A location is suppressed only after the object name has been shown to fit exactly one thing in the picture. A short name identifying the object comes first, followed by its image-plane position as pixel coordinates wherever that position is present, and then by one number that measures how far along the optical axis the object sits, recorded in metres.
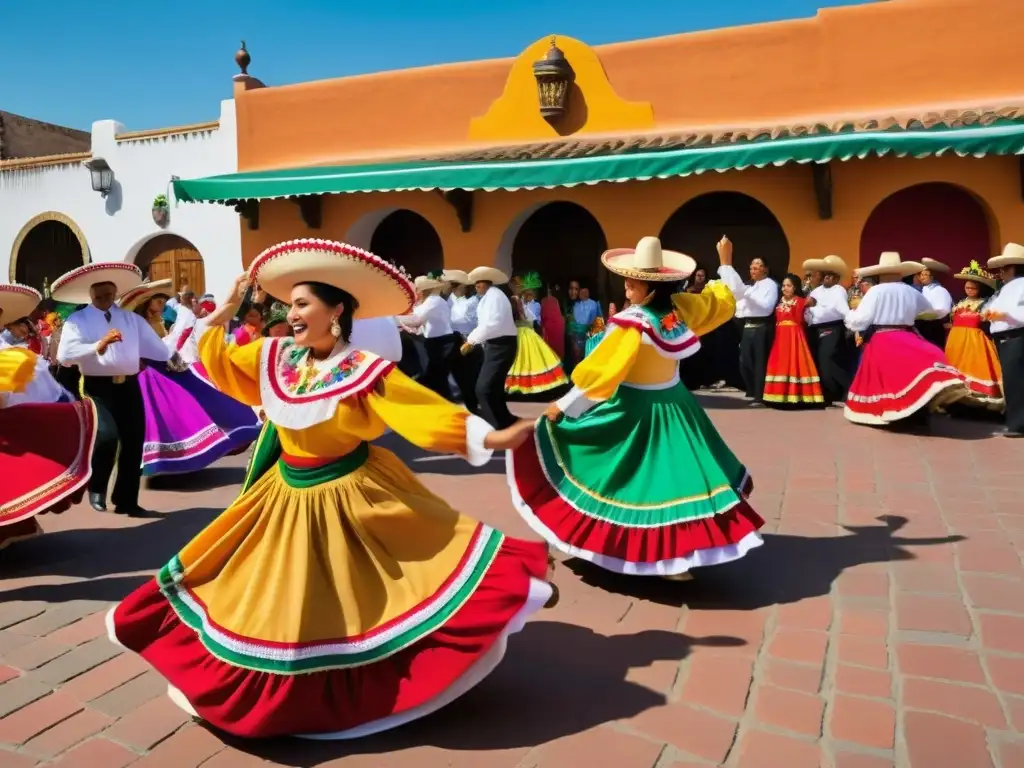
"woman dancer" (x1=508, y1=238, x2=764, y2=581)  3.89
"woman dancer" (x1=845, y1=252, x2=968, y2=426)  7.56
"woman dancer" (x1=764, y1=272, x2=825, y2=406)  9.33
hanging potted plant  15.78
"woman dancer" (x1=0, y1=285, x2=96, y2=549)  4.29
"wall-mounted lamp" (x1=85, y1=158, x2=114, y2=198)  16.16
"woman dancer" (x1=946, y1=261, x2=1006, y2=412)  8.45
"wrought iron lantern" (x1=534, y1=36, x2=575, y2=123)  12.31
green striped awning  8.84
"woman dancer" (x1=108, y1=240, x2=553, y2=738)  2.62
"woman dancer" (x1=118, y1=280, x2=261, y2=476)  6.34
